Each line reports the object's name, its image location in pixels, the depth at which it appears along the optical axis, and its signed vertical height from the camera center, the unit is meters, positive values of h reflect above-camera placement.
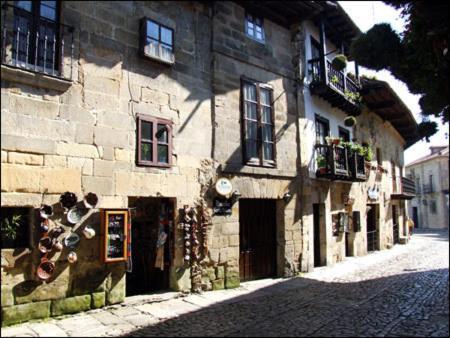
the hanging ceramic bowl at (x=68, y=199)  6.03 +0.15
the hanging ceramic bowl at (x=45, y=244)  5.77 -0.50
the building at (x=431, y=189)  37.09 +1.54
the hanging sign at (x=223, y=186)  8.19 +0.44
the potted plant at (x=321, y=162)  11.23 +1.25
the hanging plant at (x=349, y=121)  12.80 +2.71
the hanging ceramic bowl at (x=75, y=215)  6.11 -0.09
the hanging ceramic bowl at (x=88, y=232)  6.20 -0.36
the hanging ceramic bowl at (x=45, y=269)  5.73 -0.86
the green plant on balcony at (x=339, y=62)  11.05 +3.98
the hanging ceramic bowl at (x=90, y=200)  6.29 +0.14
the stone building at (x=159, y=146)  5.81 +1.15
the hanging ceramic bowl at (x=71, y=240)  6.06 -0.47
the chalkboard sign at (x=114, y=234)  6.35 -0.41
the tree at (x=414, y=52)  6.50 +2.53
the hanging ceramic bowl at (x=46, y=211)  5.77 -0.02
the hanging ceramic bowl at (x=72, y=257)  6.02 -0.72
